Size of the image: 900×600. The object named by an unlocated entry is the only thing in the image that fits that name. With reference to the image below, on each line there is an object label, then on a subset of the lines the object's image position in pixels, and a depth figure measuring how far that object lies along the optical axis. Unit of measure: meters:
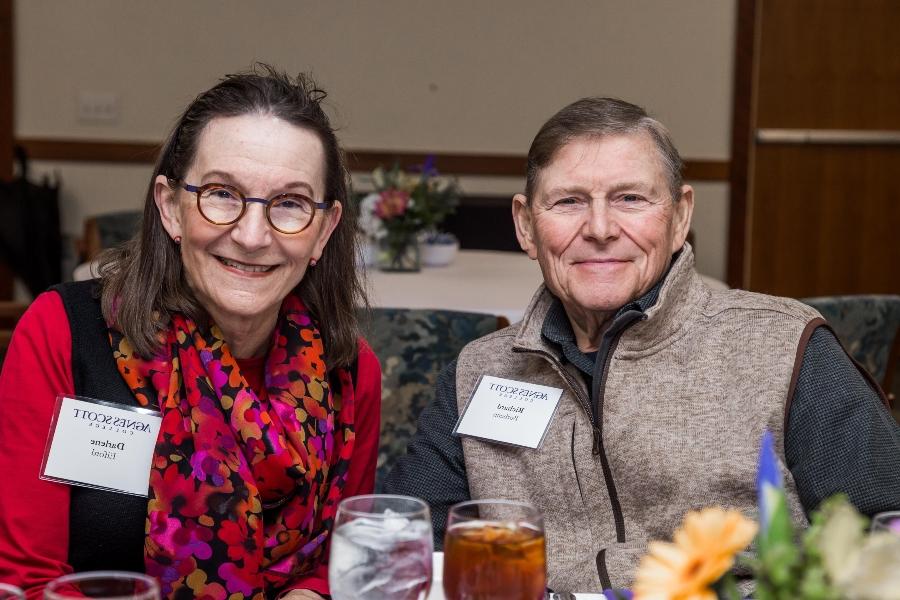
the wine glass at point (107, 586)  0.91
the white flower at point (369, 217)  4.14
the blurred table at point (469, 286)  3.38
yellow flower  0.72
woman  1.66
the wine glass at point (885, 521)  0.93
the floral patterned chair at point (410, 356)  2.50
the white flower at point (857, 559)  0.69
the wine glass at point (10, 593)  0.93
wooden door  6.49
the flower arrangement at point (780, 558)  0.69
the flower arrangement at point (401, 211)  4.11
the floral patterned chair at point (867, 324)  2.60
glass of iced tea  1.06
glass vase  4.11
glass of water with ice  1.08
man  1.68
